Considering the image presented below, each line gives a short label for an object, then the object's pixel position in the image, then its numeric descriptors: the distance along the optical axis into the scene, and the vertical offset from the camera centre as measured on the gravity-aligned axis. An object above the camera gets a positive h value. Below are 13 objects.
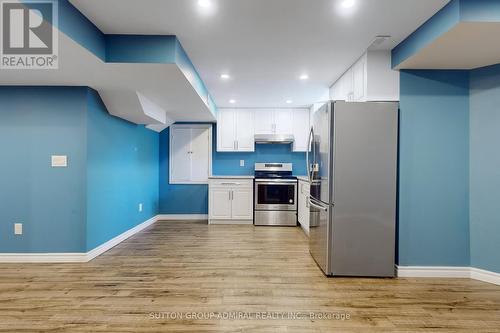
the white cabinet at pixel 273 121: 5.37 +0.95
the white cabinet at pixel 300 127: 5.36 +0.83
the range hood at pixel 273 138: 5.26 +0.58
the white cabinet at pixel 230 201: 5.04 -0.72
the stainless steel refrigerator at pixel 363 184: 2.62 -0.19
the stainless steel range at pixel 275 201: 4.97 -0.71
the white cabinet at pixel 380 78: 2.71 +0.95
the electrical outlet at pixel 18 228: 3.02 -0.77
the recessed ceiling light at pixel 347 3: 1.85 +1.21
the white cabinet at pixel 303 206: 4.29 -0.74
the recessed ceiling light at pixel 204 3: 1.86 +1.22
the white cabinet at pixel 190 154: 5.48 +0.24
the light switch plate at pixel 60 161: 3.03 +0.04
